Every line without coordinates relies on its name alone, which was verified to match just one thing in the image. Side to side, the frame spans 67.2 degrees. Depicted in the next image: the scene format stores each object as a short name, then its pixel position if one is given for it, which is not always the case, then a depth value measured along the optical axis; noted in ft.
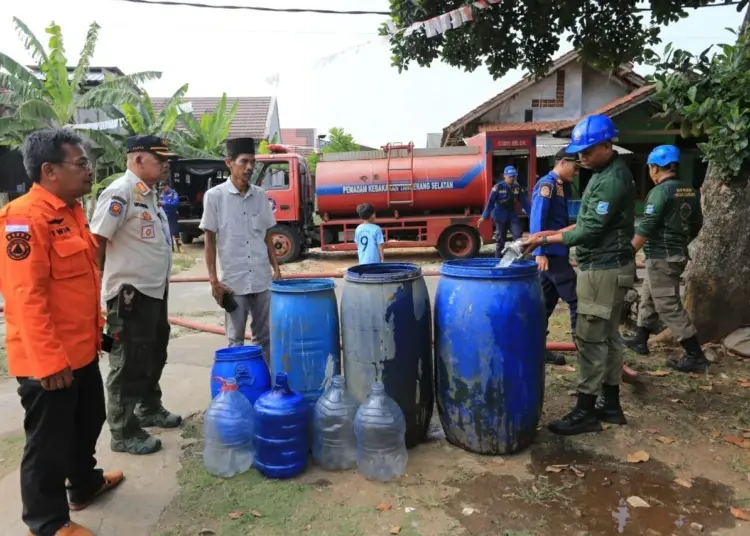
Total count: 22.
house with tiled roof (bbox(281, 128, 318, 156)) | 147.99
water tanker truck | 38.93
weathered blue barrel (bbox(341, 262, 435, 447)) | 10.19
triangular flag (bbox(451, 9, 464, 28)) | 15.54
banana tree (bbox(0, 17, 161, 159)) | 42.65
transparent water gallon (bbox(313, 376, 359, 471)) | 10.15
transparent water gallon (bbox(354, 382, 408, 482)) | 9.88
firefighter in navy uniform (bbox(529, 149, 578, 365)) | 15.84
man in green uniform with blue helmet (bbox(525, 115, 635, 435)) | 11.23
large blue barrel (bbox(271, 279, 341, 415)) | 10.69
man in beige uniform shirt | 10.46
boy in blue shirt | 18.67
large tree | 14.10
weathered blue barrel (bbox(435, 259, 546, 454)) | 9.99
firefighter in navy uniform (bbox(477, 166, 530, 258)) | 32.45
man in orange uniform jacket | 7.63
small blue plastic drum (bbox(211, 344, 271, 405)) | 10.78
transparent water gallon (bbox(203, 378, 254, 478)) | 10.05
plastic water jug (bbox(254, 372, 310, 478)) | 9.89
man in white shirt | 12.57
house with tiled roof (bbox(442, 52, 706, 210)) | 54.29
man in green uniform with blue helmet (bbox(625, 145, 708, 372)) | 15.38
